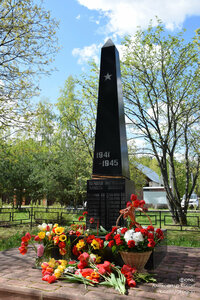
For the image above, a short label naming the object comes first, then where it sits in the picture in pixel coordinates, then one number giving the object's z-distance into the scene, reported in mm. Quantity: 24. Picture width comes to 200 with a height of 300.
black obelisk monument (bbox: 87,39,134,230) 5668
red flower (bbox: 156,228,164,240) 4066
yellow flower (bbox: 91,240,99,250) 4016
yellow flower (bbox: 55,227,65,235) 4270
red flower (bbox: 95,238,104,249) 4062
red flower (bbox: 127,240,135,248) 3586
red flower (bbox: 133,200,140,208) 3915
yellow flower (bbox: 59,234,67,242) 4207
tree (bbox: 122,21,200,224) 11711
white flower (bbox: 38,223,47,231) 4550
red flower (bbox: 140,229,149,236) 3749
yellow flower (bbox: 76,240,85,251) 4173
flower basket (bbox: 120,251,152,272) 3713
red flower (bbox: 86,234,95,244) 4203
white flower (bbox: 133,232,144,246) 3688
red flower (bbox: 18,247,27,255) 4038
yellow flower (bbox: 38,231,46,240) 4258
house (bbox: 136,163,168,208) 32750
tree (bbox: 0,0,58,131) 8484
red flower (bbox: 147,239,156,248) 3547
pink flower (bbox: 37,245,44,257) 4312
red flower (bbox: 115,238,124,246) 3742
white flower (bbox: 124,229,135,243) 3734
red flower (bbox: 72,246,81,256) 4297
